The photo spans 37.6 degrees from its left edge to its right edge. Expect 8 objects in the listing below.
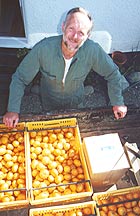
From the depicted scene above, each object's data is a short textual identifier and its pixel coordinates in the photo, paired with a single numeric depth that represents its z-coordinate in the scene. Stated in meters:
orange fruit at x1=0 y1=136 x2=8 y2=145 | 2.14
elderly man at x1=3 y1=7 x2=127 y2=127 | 1.90
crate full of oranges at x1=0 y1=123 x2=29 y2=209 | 1.88
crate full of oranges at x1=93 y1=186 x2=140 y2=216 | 1.94
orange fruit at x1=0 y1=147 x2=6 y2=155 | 2.08
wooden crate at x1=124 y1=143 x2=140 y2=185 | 2.11
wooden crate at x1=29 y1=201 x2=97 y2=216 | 1.85
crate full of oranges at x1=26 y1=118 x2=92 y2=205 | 1.92
